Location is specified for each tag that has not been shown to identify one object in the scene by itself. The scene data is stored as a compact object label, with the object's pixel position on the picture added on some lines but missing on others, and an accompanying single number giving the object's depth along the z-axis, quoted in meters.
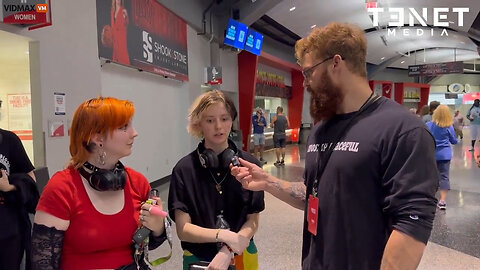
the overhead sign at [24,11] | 3.35
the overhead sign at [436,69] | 21.28
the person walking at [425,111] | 8.34
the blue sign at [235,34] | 9.88
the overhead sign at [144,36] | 5.29
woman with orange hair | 1.33
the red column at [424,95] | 29.78
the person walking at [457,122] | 13.88
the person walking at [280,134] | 10.61
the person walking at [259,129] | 11.49
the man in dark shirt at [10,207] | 1.83
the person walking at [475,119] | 11.24
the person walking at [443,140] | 5.20
